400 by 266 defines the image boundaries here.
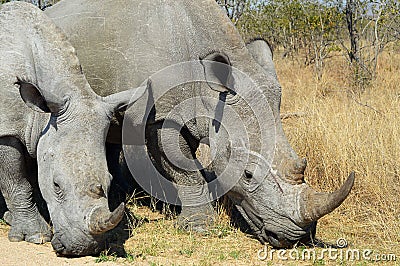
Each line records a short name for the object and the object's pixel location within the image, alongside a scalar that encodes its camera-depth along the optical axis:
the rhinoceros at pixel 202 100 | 5.25
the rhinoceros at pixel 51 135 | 4.67
